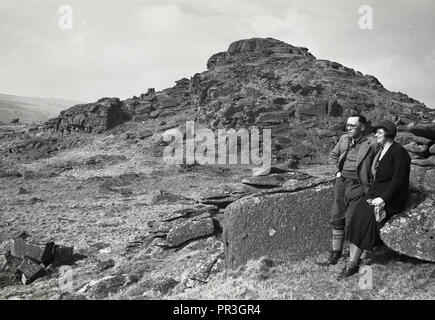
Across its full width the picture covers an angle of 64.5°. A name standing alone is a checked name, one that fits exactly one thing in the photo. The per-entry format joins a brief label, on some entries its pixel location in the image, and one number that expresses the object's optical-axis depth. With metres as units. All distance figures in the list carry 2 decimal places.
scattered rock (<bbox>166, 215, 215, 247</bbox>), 9.90
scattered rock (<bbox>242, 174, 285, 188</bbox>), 11.86
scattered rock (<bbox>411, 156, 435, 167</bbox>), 6.78
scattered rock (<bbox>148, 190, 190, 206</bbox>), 17.28
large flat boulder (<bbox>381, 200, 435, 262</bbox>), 5.42
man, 5.71
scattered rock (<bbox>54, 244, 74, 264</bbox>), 10.52
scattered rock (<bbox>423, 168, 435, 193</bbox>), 6.27
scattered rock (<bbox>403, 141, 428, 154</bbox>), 7.11
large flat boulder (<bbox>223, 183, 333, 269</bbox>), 6.75
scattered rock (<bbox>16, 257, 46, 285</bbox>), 9.41
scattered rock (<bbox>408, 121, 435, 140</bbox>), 6.86
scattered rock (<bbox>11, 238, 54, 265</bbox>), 10.18
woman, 5.27
